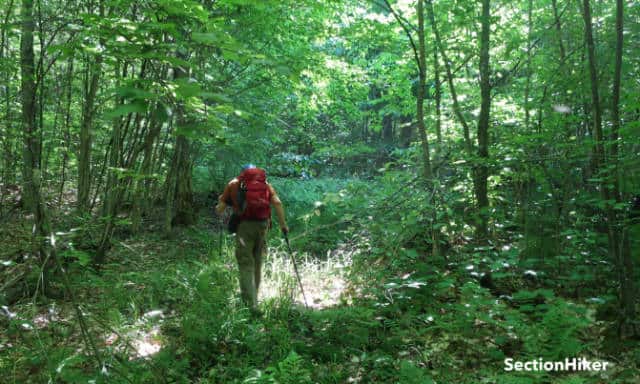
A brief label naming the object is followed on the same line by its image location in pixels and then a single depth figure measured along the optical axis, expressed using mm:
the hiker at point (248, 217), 4832
